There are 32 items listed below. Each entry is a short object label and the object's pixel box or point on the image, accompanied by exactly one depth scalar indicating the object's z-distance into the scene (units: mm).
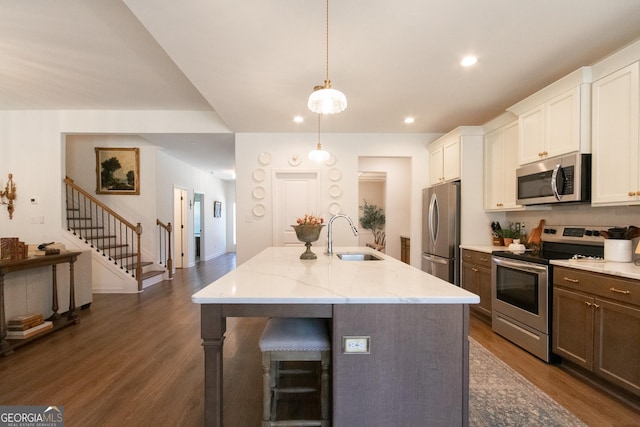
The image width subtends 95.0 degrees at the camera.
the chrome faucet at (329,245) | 2637
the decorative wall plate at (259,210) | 4734
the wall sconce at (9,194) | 4281
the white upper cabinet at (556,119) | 2357
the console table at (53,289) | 2586
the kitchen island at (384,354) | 1244
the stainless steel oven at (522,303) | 2422
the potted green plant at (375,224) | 7277
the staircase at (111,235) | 5012
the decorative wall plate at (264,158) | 4715
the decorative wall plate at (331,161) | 4711
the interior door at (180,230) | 7125
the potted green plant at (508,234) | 3485
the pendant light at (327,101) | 1751
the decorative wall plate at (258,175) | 4719
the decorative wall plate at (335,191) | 4730
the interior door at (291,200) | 4754
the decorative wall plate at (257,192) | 4730
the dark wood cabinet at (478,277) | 3201
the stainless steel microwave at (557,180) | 2379
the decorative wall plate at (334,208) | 4727
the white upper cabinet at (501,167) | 3312
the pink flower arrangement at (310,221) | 2279
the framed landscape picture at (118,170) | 5637
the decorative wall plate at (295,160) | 4721
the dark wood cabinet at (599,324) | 1806
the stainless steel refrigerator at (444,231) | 3824
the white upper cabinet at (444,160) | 3947
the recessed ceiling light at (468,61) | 2479
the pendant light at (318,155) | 3145
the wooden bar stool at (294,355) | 1402
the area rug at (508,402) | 1721
